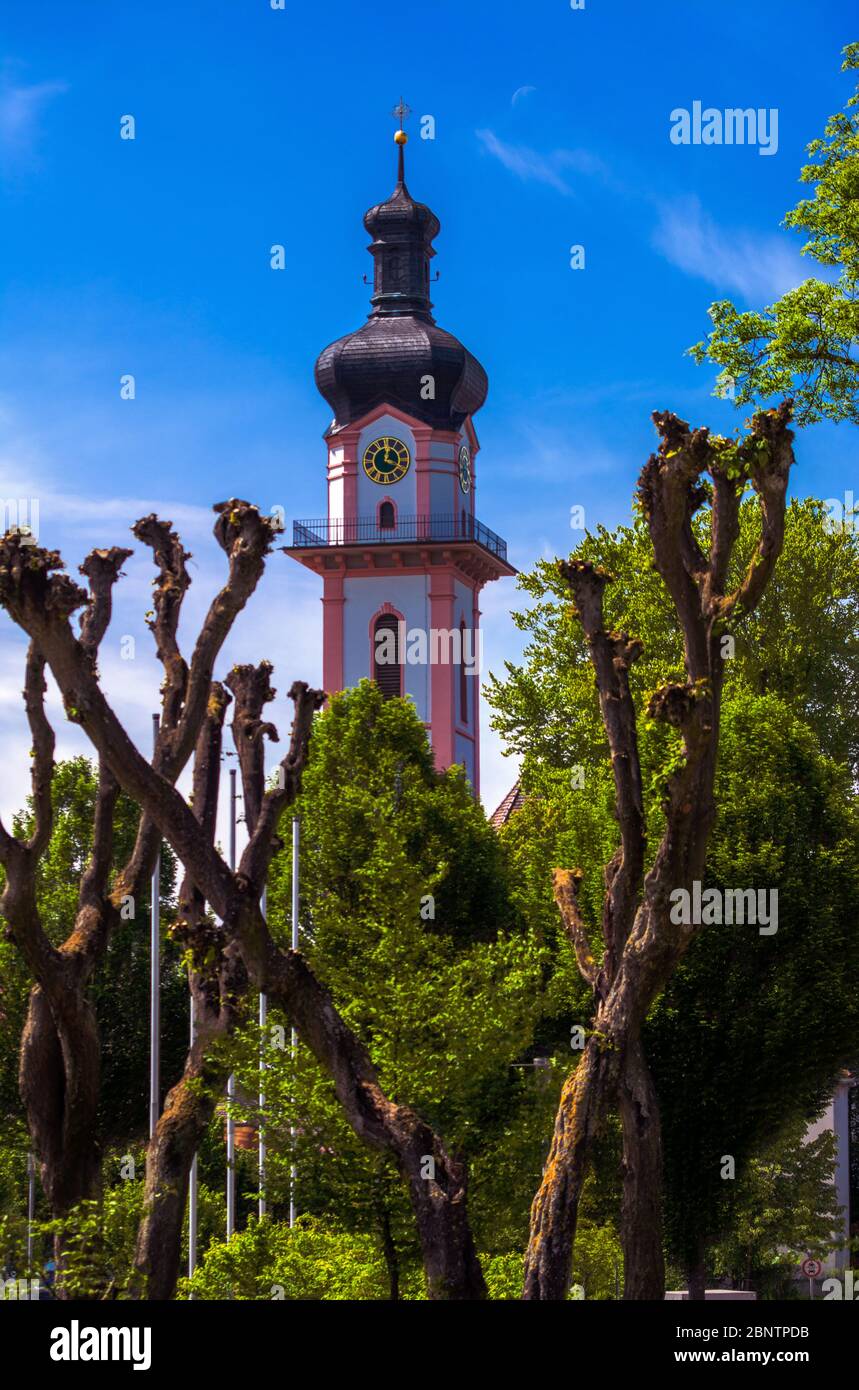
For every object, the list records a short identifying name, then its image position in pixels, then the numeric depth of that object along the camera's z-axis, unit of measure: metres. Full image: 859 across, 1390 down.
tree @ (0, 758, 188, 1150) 50.72
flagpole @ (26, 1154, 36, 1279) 53.03
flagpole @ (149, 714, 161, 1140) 42.16
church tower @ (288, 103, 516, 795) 95.12
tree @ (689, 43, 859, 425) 32.41
